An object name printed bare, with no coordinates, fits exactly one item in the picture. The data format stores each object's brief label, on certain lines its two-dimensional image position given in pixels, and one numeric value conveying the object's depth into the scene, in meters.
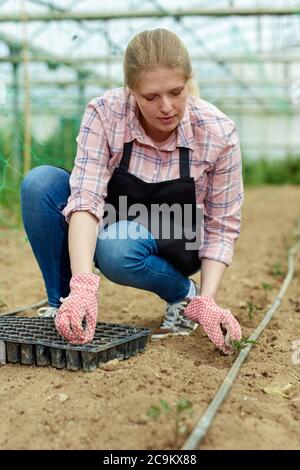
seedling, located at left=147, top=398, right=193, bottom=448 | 1.64
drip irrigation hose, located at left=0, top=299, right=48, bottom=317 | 3.08
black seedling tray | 2.17
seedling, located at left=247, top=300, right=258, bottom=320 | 2.94
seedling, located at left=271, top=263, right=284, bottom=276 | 4.40
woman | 2.33
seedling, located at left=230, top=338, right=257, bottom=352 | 2.26
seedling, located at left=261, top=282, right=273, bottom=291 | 3.62
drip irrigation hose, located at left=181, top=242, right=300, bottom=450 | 1.64
